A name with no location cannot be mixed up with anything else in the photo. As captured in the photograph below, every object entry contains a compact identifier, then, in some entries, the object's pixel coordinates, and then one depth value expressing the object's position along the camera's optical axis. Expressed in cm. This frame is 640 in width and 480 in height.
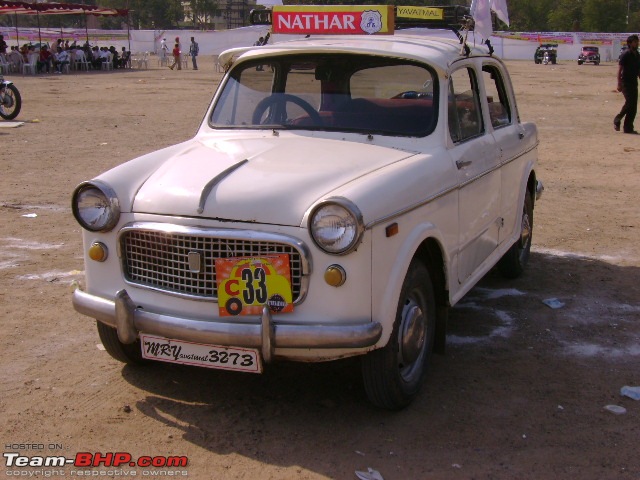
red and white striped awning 3347
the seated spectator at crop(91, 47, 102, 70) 3956
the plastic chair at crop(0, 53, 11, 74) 3459
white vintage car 370
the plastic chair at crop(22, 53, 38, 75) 3575
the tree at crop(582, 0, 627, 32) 8206
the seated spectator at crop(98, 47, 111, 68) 3974
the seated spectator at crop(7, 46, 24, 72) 3575
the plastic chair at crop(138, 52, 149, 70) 4325
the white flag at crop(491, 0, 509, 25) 599
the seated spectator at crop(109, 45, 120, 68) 4075
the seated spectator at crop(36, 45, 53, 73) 3630
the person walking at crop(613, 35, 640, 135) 1512
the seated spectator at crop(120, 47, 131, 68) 4125
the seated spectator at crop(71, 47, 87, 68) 3853
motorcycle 1708
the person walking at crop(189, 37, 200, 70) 4293
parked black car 4916
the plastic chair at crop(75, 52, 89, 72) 3897
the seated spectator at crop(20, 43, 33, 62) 3575
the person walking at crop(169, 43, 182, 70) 4122
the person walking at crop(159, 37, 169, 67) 4564
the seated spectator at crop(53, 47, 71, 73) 3688
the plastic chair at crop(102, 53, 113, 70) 4006
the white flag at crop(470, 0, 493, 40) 569
